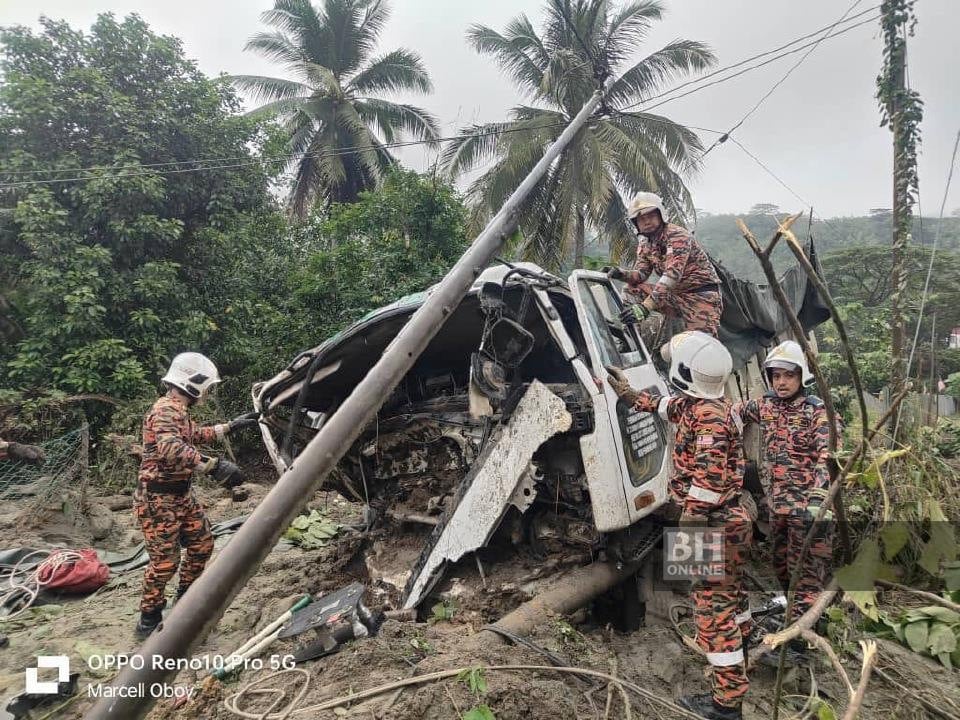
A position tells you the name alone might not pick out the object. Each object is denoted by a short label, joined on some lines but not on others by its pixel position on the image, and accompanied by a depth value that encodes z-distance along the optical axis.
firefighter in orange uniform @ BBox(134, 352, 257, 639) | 3.81
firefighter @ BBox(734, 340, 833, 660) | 3.26
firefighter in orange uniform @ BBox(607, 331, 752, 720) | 2.73
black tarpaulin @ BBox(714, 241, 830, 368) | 5.15
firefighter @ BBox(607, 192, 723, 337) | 4.30
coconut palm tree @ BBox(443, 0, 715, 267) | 13.36
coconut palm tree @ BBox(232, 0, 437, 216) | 15.54
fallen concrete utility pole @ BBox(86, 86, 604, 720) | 1.40
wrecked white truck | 3.31
